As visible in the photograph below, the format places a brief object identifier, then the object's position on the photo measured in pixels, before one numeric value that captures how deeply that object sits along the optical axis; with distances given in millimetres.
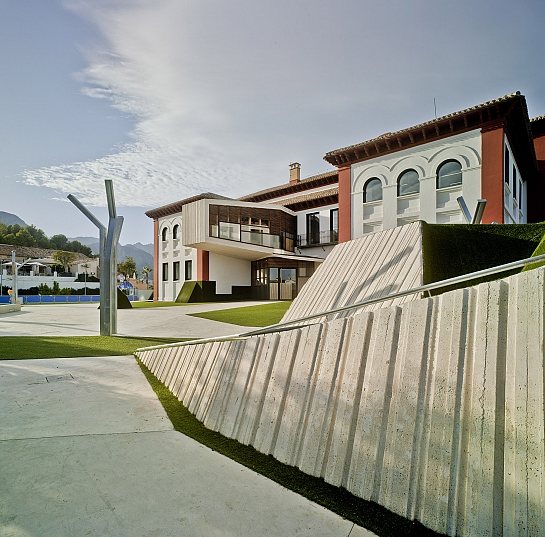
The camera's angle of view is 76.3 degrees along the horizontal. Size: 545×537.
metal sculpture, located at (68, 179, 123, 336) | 11539
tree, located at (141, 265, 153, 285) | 106875
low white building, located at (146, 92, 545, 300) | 16156
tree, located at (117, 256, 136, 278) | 92375
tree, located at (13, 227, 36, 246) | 88562
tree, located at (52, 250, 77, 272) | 65562
